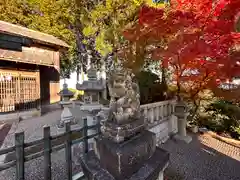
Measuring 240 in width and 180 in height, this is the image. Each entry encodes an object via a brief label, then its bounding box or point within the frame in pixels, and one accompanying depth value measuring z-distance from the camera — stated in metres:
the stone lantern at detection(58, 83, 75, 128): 6.26
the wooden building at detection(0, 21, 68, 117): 8.70
